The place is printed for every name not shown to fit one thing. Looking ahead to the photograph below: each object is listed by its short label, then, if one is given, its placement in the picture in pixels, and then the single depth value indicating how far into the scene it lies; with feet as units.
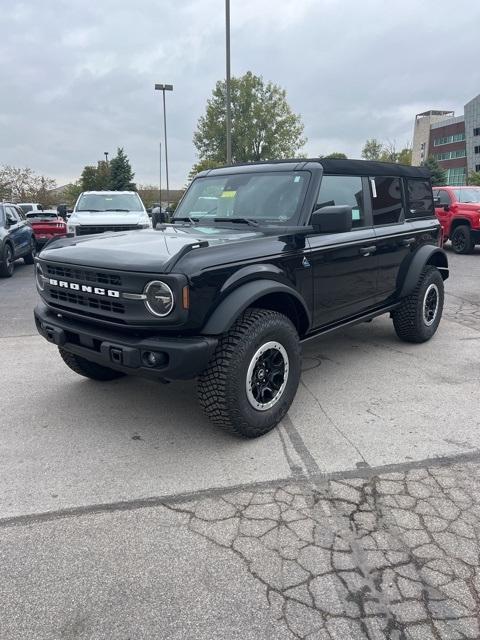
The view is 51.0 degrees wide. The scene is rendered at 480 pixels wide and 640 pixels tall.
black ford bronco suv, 9.61
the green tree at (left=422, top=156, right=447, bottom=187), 149.38
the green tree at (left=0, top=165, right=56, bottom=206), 144.39
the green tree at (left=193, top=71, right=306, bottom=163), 162.71
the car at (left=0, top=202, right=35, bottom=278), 36.22
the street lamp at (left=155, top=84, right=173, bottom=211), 98.22
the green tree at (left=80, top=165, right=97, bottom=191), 167.84
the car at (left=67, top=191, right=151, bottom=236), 36.88
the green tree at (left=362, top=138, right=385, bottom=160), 207.17
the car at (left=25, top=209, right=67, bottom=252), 51.13
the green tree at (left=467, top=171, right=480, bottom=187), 147.95
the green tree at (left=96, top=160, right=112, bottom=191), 162.06
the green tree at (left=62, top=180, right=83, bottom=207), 180.04
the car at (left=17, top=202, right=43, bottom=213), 76.11
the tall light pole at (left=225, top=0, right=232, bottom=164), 52.60
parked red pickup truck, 42.27
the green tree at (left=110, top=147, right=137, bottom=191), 155.94
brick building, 241.96
